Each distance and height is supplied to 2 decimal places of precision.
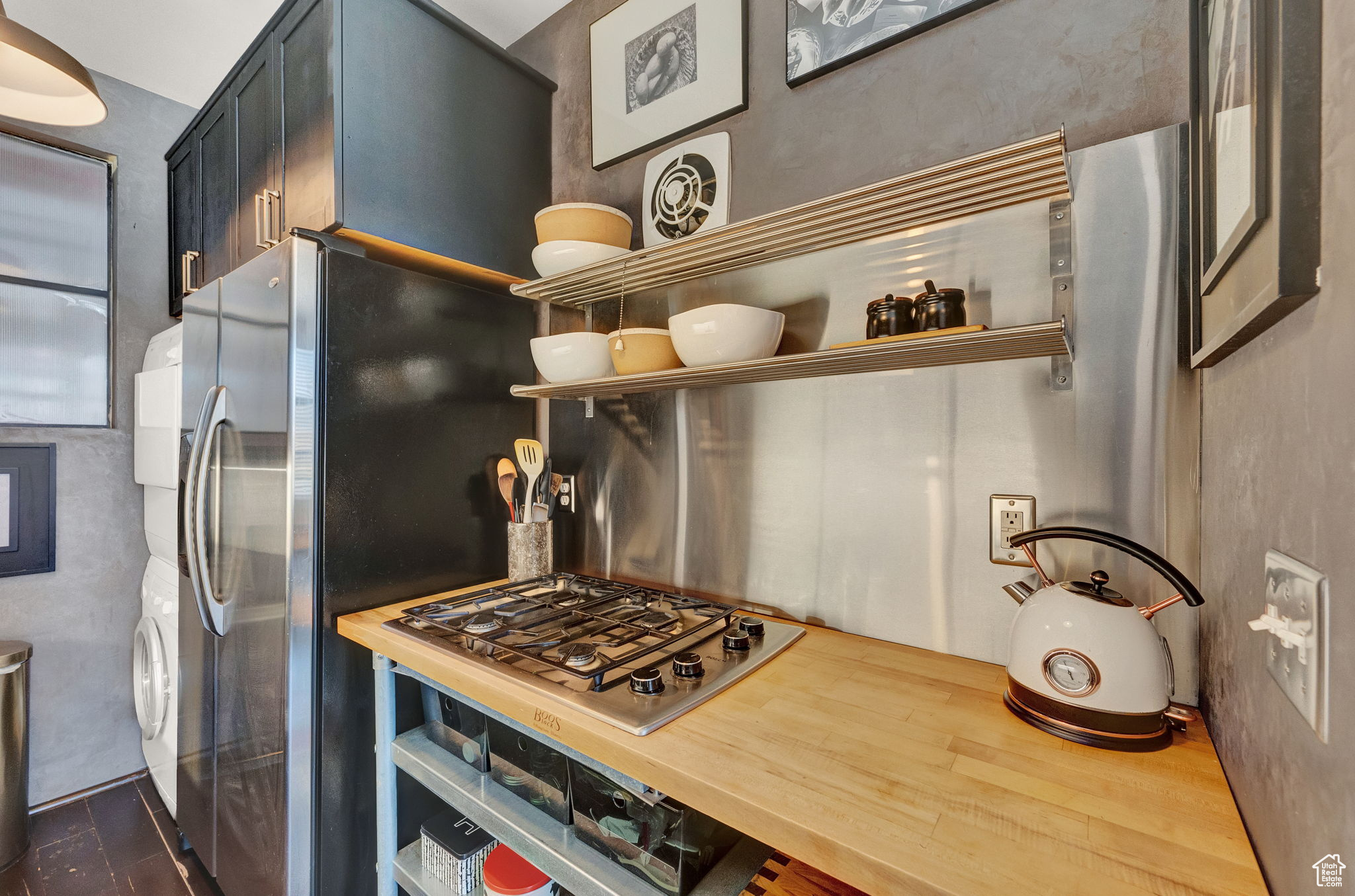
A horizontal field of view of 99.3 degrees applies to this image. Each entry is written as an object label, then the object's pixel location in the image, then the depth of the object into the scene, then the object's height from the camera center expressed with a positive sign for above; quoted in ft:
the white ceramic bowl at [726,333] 3.65 +0.73
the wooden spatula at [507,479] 5.61 -0.34
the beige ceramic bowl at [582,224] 4.60 +1.80
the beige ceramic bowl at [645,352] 4.18 +0.69
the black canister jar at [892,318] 3.24 +0.73
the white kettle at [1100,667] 2.42 -0.95
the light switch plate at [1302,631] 1.35 -0.46
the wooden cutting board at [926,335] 2.83 +0.57
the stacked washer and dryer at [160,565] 6.24 -1.41
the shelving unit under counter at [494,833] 2.83 -2.12
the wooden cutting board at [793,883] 2.51 -1.94
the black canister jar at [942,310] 3.11 +0.74
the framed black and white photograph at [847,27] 3.76 +2.90
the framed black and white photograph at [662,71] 4.74 +3.33
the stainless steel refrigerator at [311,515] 4.33 -0.59
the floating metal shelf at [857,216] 2.86 +1.39
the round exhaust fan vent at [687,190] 4.79 +2.21
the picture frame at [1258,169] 1.45 +0.83
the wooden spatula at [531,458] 5.68 -0.12
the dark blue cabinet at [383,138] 4.61 +2.80
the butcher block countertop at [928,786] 1.77 -1.29
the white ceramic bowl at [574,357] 4.48 +0.70
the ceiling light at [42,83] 4.15 +3.06
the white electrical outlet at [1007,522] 3.36 -0.45
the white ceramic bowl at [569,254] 4.57 +1.54
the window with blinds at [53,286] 6.93 +1.98
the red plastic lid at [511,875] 3.53 -2.72
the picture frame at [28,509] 6.93 -0.80
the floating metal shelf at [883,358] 2.82 +0.52
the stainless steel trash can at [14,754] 6.03 -3.33
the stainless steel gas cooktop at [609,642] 2.89 -1.24
